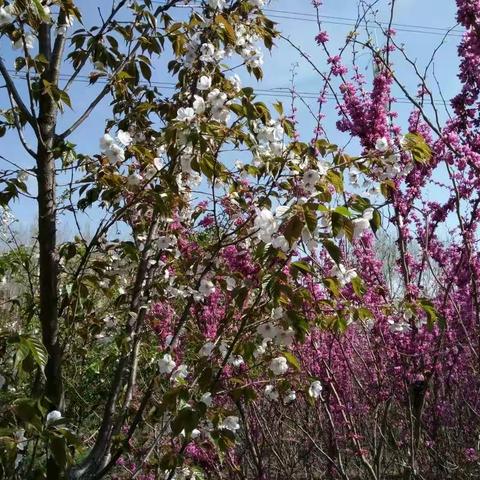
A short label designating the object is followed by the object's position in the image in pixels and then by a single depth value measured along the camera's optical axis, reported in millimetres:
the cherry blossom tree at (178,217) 1753
